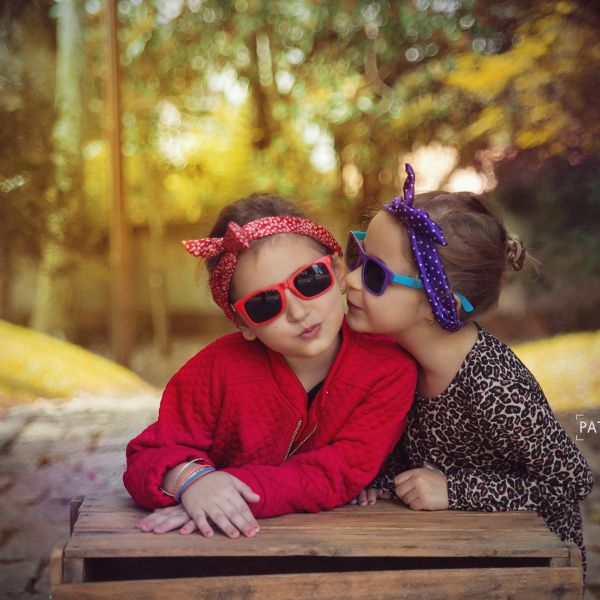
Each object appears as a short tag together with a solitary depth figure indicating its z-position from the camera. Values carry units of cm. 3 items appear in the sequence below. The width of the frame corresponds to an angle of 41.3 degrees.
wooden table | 171
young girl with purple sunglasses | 201
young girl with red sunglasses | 191
